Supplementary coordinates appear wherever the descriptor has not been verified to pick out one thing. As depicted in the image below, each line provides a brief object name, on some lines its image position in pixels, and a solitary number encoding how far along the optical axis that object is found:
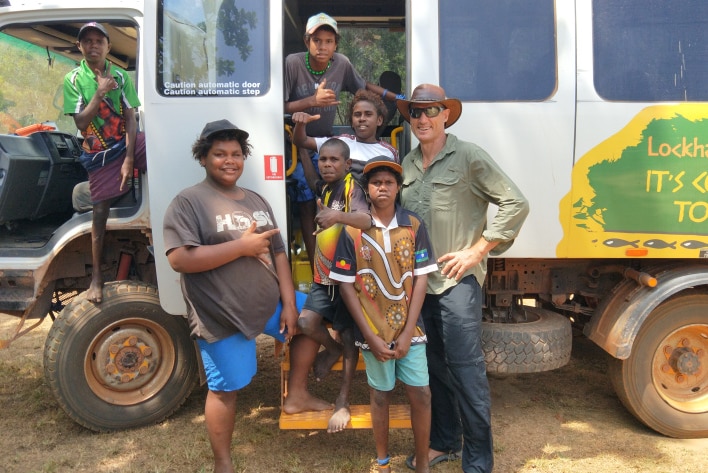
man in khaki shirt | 2.82
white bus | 3.18
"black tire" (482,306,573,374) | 3.35
